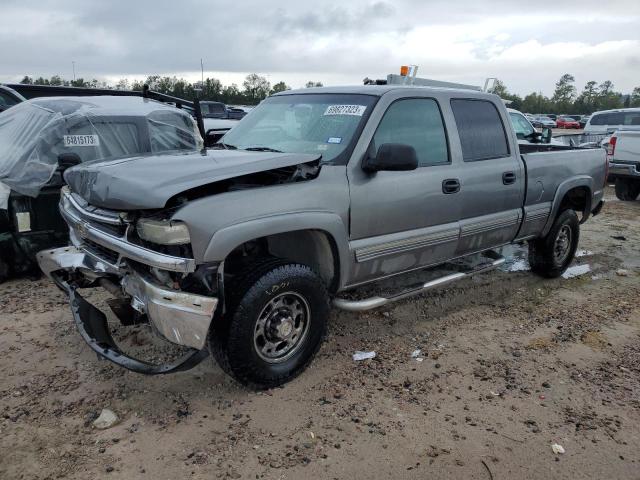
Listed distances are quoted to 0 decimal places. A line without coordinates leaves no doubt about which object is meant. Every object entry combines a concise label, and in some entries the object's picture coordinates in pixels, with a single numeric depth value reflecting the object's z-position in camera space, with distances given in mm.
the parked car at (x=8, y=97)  9008
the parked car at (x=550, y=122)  42222
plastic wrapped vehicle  4895
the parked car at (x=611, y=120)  14570
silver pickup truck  2832
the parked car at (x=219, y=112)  9013
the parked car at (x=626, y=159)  10352
